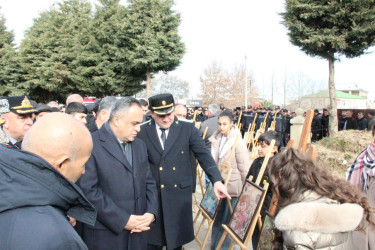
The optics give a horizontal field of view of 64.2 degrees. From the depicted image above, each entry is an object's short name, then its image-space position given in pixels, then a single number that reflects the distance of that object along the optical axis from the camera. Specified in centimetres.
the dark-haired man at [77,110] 477
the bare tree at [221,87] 5238
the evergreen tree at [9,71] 3522
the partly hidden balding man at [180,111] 610
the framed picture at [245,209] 288
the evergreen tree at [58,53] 3123
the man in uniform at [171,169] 332
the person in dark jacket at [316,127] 1450
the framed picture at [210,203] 377
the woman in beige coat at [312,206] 190
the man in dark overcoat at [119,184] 252
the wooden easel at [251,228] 283
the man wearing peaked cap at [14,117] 375
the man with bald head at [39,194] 111
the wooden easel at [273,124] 1440
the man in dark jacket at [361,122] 1237
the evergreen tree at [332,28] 1196
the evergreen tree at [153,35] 2400
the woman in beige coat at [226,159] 433
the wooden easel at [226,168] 396
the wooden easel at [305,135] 340
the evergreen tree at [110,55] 2630
